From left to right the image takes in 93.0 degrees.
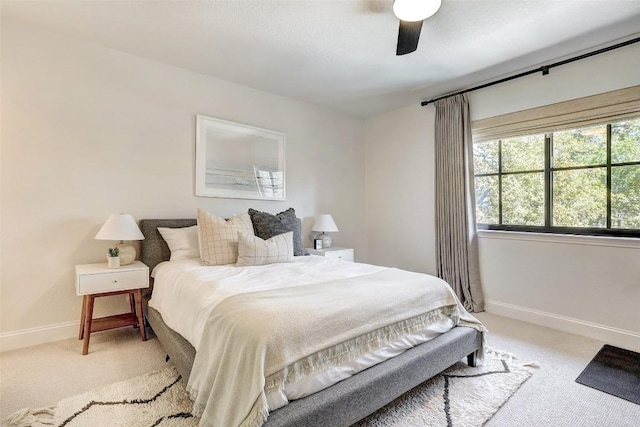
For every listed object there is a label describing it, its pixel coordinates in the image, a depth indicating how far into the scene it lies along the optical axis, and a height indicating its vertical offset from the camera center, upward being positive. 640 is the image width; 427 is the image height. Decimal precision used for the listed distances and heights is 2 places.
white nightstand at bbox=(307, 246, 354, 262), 3.73 -0.47
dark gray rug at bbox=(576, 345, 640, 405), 1.86 -1.07
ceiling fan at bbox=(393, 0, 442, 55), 1.81 +1.23
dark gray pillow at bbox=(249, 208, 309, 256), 3.06 -0.11
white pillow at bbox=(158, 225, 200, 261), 2.78 -0.26
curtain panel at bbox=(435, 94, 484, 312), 3.41 +0.12
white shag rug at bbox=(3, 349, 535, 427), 1.55 -1.06
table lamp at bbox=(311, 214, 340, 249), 3.89 -0.16
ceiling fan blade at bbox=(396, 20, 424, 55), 1.93 +1.18
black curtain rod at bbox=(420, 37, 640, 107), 2.49 +1.40
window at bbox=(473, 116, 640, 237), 2.62 +0.35
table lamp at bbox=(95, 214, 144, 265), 2.43 -0.15
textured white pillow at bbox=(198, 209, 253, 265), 2.56 -0.22
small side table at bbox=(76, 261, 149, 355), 2.29 -0.59
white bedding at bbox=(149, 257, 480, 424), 1.37 -0.48
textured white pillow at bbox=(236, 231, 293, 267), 2.52 -0.31
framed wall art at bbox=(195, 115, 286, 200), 3.26 +0.62
